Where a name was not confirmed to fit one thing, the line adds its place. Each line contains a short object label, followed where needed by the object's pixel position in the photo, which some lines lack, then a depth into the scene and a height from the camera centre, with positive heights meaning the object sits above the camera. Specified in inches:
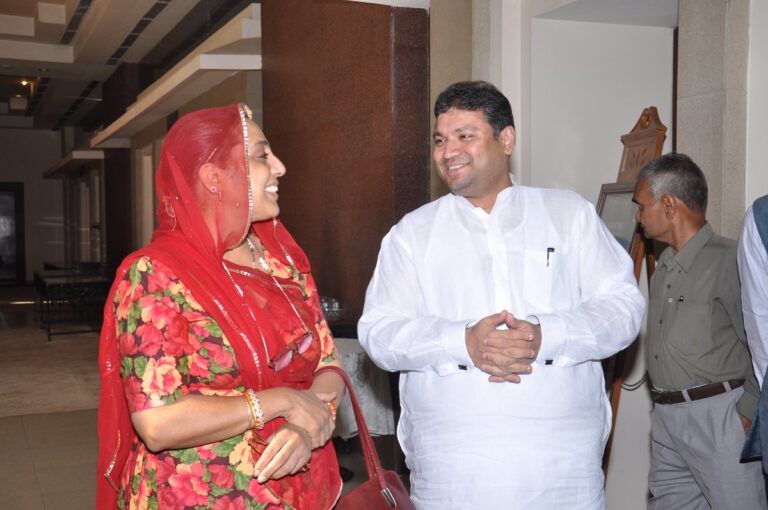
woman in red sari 65.7 -13.3
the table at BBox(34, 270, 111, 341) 503.8 -56.5
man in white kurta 81.6 -12.5
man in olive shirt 115.9 -22.3
